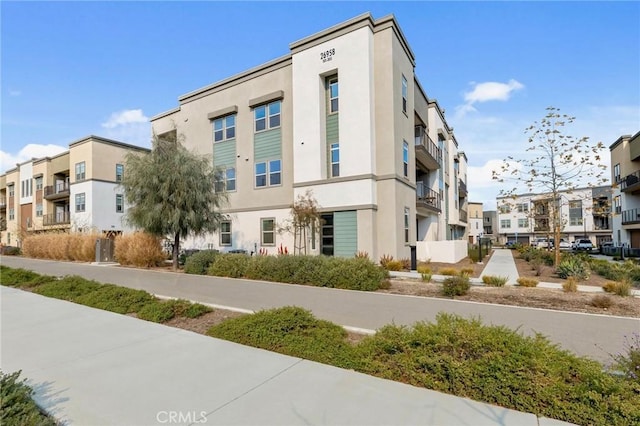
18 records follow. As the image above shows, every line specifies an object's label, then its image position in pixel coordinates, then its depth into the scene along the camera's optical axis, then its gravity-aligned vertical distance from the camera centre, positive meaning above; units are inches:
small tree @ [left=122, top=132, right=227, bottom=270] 669.3 +81.9
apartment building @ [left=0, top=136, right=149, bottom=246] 1450.8 +206.7
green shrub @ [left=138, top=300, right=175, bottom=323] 278.8 -69.3
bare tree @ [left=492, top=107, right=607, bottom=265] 619.1 +98.7
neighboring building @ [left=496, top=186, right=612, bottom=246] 2453.2 -24.5
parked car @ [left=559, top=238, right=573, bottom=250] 1819.1 -122.1
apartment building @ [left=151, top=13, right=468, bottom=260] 701.3 +212.7
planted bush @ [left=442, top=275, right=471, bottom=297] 389.7 -70.8
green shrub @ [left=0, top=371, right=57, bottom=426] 115.1 -63.0
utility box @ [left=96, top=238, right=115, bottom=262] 929.7 -48.6
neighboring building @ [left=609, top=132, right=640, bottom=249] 1302.9 +133.1
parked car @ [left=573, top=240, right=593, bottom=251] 1797.5 -122.0
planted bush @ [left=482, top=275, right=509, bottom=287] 458.3 -76.4
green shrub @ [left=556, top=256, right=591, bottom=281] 519.2 -73.2
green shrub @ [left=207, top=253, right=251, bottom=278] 567.5 -61.0
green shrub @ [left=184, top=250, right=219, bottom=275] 614.5 -58.5
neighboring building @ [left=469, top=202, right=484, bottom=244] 2878.7 +68.2
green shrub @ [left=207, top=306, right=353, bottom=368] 191.8 -68.0
